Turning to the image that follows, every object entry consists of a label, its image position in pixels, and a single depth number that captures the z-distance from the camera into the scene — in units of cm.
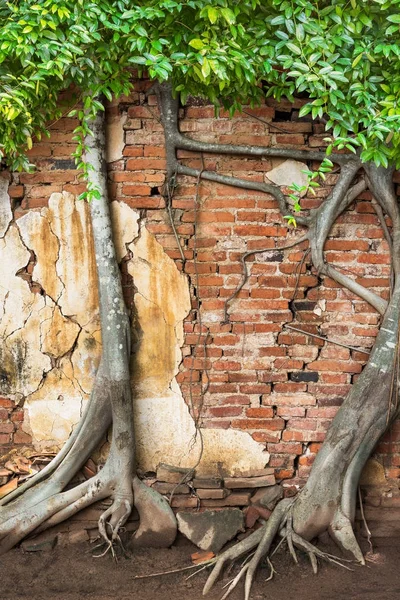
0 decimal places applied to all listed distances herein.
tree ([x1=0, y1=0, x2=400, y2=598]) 317
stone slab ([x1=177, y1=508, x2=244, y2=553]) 392
